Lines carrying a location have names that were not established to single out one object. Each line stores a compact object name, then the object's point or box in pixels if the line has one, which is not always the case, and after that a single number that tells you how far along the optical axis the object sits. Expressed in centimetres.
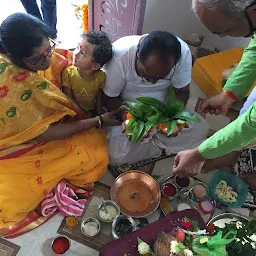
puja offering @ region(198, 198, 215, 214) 190
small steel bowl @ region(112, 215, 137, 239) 175
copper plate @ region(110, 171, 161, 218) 188
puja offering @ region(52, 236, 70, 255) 171
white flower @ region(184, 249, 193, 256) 123
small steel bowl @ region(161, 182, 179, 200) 194
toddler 179
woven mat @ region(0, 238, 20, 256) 175
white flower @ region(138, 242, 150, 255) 140
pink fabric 185
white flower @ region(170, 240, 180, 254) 126
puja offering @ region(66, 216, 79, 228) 184
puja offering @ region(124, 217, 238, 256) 121
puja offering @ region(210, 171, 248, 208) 195
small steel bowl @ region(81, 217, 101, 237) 181
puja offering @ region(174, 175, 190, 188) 199
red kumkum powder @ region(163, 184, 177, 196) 195
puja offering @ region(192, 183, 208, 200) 195
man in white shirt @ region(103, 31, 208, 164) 160
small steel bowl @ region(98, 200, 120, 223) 186
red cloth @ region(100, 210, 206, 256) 149
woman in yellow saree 151
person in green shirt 104
